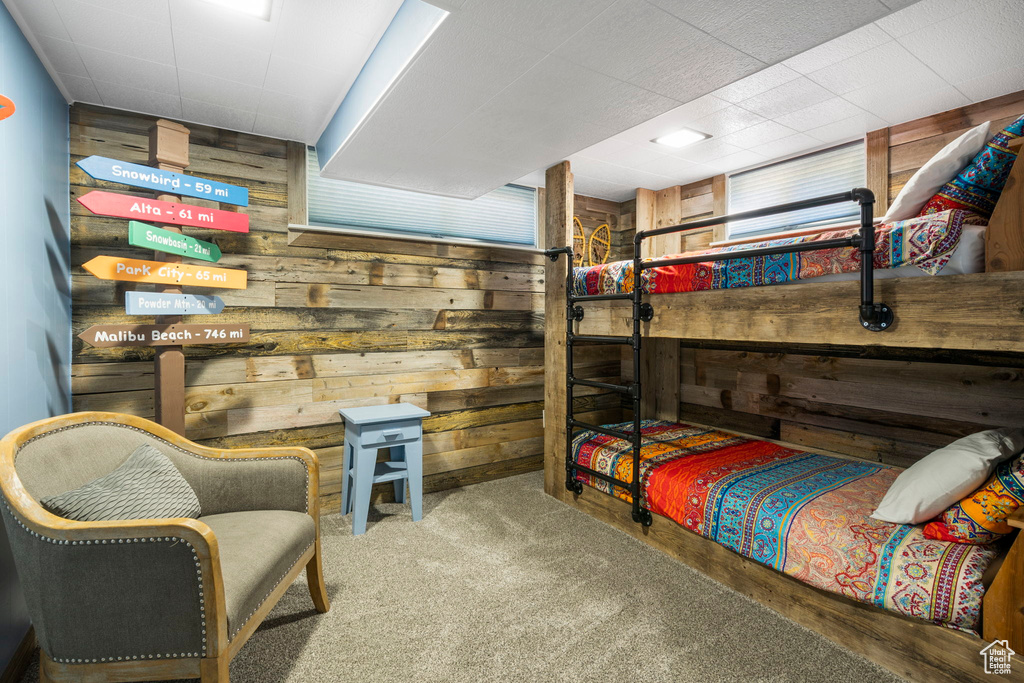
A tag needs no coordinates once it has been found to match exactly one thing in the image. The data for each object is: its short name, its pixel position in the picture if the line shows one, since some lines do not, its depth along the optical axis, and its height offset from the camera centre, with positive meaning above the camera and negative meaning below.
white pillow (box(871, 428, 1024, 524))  1.70 -0.53
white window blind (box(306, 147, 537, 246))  3.18 +0.88
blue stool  2.75 -0.69
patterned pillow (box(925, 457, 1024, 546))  1.55 -0.58
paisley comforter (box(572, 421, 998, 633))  1.57 -0.75
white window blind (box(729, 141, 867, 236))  3.12 +1.02
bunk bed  1.50 -0.72
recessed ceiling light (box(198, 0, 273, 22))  1.74 +1.18
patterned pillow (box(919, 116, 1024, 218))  1.52 +0.48
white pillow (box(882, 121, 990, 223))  1.59 +0.54
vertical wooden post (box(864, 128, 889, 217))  2.88 +0.98
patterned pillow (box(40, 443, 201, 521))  1.37 -0.49
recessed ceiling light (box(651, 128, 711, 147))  3.03 +1.23
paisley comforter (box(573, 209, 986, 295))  1.55 +0.28
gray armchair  1.23 -0.67
